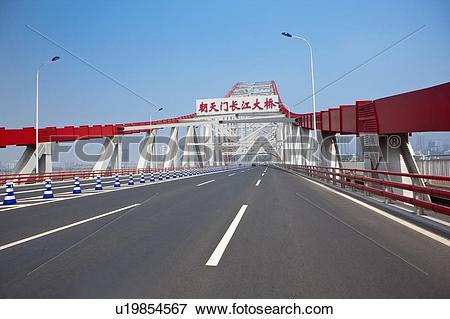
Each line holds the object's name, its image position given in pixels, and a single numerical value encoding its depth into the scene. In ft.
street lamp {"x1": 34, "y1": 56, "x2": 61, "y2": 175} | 98.27
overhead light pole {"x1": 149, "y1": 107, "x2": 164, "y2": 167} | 158.30
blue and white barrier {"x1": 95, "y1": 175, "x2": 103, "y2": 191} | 60.54
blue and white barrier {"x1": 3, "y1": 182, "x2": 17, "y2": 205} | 40.63
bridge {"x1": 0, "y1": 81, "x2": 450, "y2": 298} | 12.88
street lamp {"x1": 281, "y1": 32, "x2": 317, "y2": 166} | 85.05
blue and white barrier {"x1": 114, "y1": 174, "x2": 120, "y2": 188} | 67.84
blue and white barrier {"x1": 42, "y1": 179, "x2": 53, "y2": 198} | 46.92
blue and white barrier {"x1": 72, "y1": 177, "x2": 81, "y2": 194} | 54.26
